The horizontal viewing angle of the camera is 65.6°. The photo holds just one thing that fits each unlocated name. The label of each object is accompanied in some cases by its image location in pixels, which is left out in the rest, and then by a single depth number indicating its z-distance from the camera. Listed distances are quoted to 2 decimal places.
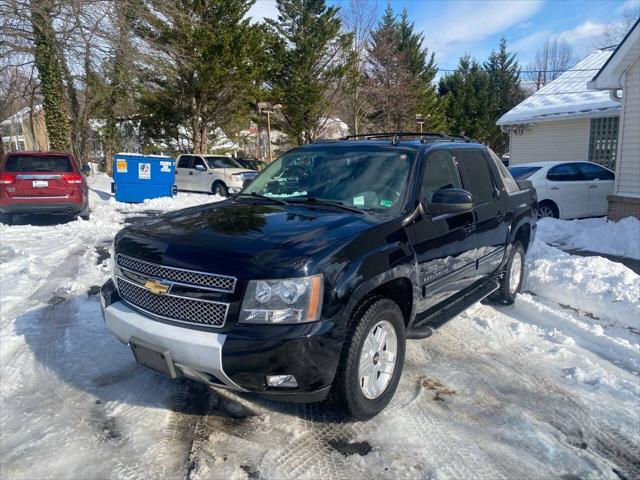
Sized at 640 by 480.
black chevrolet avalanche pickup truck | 2.75
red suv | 10.49
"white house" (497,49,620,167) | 16.16
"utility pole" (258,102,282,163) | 24.33
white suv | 17.36
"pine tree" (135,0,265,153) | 22.86
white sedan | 11.18
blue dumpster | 15.38
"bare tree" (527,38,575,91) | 54.34
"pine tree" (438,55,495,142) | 40.50
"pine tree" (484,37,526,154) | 41.66
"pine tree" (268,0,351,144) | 31.02
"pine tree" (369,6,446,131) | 34.03
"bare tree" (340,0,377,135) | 31.86
